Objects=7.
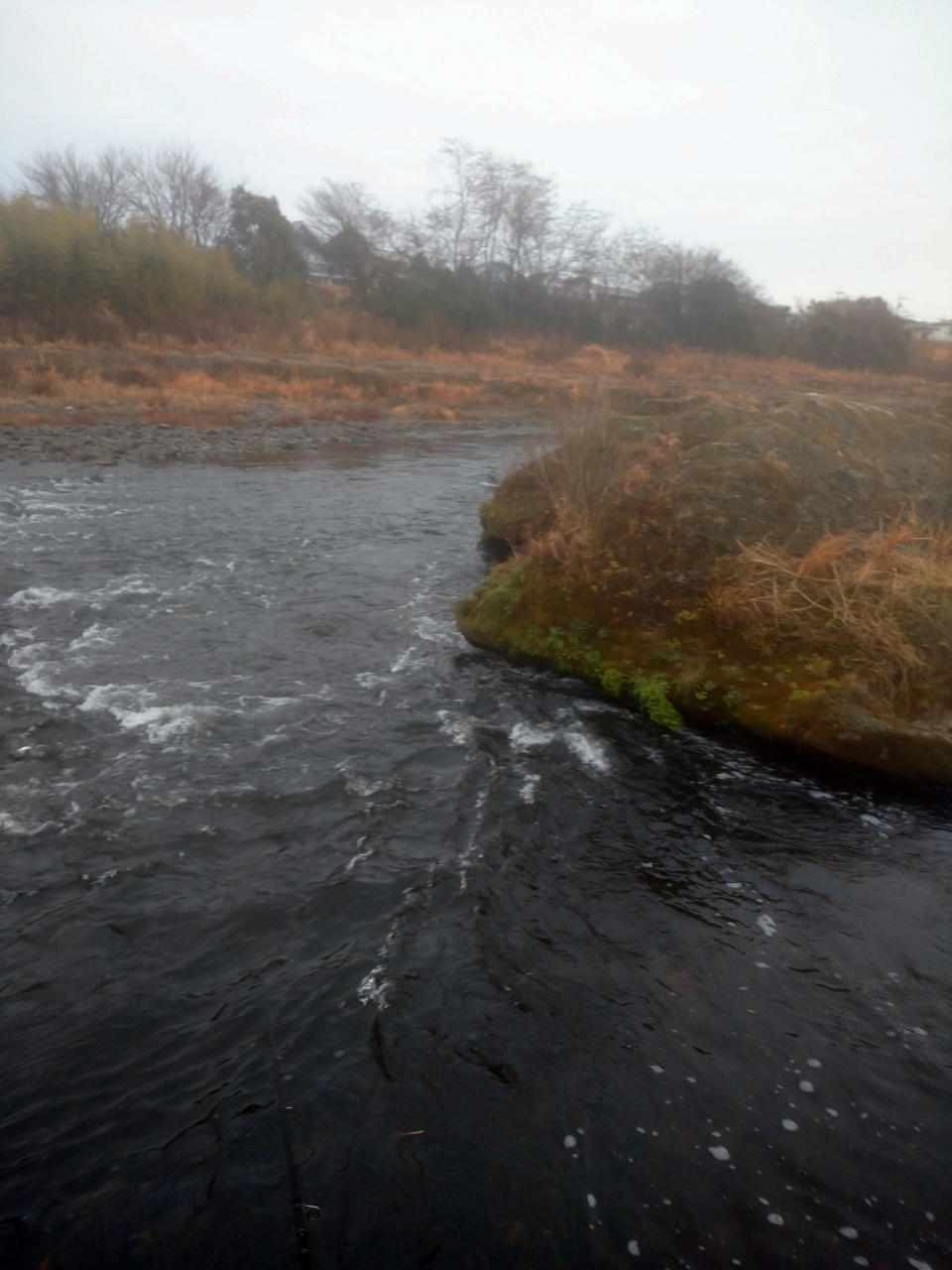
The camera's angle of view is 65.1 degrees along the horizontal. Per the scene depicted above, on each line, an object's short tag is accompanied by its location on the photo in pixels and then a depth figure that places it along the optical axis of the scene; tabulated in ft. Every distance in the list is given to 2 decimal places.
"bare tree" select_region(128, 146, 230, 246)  164.45
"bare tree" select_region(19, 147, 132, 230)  161.07
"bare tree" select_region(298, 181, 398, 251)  165.89
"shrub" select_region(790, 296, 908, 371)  138.82
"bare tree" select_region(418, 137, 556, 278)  173.99
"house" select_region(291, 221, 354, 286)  162.02
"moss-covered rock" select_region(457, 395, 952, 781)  20.51
